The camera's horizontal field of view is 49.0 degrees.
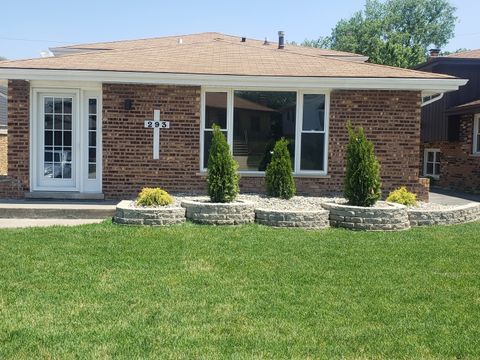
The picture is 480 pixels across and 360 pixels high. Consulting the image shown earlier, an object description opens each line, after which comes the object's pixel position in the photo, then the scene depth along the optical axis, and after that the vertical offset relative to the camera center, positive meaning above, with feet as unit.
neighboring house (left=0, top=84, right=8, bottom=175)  64.03 +0.38
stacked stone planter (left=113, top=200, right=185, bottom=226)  28.55 -3.49
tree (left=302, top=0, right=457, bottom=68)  176.24 +46.69
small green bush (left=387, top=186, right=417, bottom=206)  32.76 -2.51
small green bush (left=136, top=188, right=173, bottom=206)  30.04 -2.65
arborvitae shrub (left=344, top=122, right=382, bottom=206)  30.27 -0.92
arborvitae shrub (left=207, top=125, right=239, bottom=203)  30.22 -0.97
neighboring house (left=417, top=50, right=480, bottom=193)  57.16 +3.61
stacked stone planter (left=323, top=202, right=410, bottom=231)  29.37 -3.40
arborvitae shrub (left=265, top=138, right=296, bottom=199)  33.76 -1.19
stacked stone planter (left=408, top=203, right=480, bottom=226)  31.14 -3.48
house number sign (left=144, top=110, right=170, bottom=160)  36.11 +1.76
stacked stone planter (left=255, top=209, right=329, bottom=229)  29.22 -3.51
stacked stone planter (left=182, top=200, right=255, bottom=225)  29.30 -3.32
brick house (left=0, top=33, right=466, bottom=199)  35.60 +2.26
